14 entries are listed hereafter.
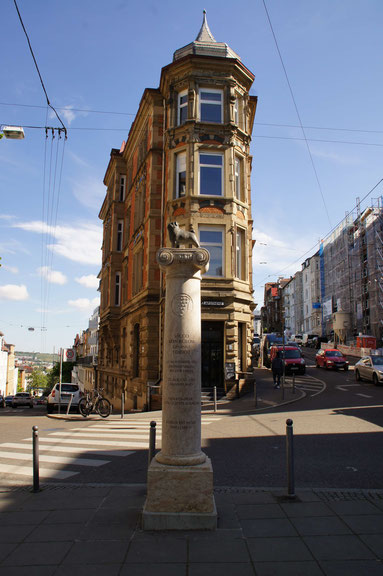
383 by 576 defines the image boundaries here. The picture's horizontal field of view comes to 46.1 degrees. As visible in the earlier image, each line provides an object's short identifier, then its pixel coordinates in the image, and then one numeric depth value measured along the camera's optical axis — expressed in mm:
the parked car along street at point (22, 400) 36719
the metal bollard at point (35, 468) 6771
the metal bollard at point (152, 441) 6553
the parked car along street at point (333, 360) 31906
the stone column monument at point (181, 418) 5094
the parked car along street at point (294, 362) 28234
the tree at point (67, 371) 72250
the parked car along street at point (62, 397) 21862
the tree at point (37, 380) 144200
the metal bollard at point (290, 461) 6141
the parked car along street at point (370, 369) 21094
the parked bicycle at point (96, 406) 17188
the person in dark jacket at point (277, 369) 21484
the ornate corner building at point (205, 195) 20578
